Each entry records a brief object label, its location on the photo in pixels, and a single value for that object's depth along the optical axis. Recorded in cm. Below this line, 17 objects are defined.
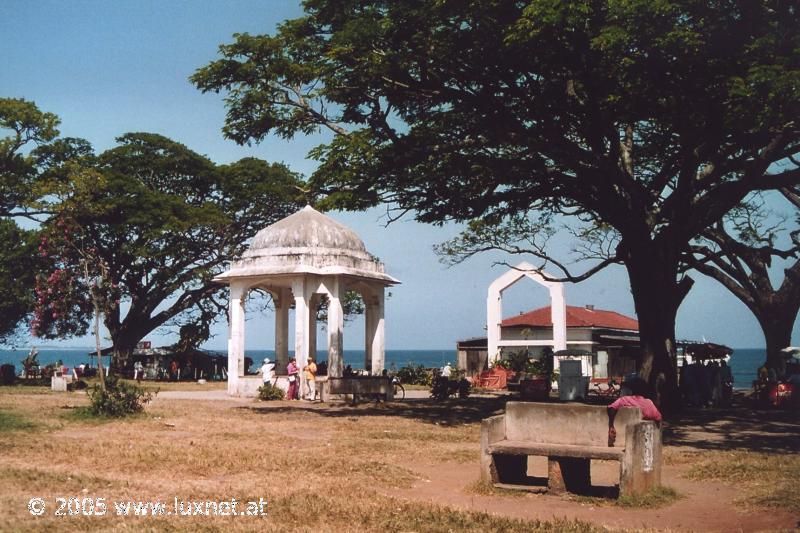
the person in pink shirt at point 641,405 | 977
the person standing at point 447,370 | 3344
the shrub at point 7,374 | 3497
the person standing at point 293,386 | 2526
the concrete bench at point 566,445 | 890
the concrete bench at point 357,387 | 2392
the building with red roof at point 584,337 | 4216
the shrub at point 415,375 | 3809
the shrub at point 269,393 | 2502
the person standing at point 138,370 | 4307
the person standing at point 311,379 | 2519
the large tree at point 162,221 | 3856
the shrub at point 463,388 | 2700
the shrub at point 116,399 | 1769
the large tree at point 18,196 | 3475
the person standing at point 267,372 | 2584
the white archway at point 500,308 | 3528
